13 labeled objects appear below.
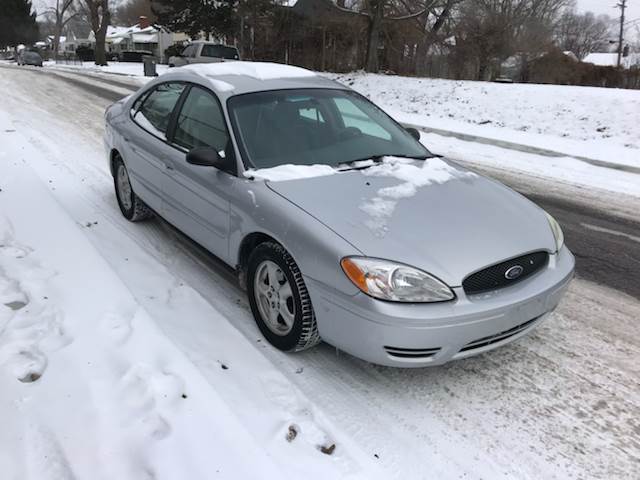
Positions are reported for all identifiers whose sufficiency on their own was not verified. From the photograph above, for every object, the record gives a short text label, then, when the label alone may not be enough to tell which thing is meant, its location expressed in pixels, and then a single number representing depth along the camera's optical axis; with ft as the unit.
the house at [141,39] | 178.36
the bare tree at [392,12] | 69.21
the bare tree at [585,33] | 191.21
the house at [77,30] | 367.95
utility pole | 170.99
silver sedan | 8.73
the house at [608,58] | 147.43
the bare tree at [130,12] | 249.96
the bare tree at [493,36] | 85.30
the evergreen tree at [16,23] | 221.66
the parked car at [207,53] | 82.12
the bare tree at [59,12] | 211.82
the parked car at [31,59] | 129.70
